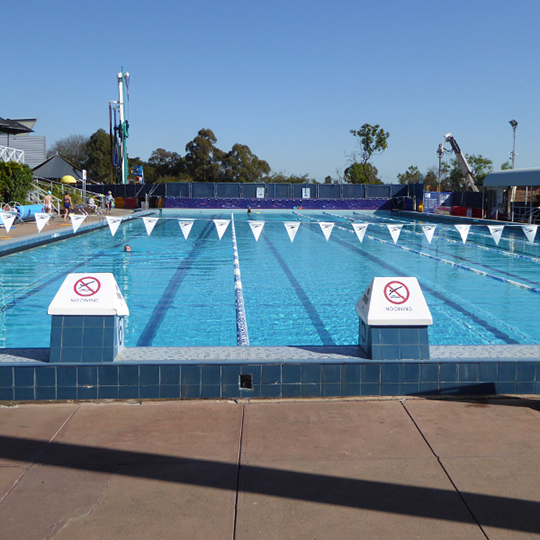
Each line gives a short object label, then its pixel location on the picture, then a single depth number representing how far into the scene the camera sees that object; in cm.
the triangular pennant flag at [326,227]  1377
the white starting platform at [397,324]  441
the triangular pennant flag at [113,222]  1318
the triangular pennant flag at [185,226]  1430
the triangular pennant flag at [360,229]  1369
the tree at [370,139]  5465
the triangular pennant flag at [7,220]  1537
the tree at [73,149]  7650
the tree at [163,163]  6388
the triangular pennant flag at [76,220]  1430
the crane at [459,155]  3969
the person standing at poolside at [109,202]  2915
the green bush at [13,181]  2244
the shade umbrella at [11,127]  2766
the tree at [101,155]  7006
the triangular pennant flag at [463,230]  1348
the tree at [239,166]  5888
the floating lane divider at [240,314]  704
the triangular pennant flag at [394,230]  1413
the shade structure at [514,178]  2306
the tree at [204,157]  5928
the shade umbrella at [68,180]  4222
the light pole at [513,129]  3432
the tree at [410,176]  6071
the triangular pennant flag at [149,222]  1369
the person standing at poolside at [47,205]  2253
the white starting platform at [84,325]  432
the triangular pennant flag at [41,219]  1485
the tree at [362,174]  5539
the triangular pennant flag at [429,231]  1391
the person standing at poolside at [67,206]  2214
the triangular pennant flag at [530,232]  1329
